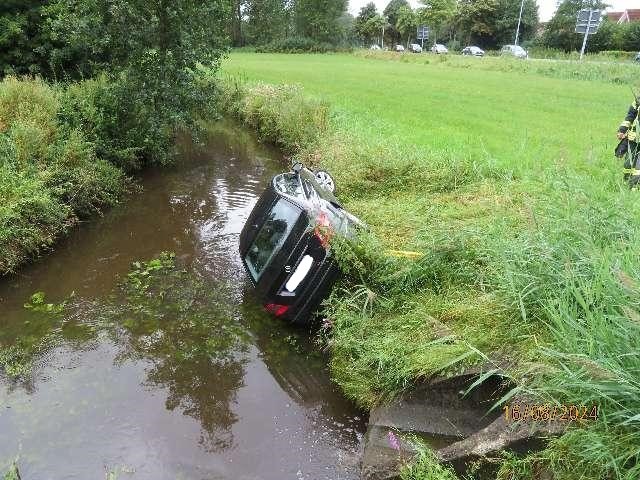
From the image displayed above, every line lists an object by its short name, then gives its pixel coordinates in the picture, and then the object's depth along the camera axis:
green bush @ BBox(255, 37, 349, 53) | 52.25
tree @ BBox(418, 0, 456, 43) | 55.62
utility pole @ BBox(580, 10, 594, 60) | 31.44
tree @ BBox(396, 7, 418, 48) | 61.09
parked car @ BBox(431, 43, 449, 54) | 51.63
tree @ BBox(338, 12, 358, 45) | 56.44
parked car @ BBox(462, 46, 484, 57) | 47.86
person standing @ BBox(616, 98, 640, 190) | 6.68
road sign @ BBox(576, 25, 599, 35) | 32.28
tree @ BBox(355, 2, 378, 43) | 69.31
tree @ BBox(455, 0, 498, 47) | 53.91
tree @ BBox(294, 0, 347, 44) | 54.97
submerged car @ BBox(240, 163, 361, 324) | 5.26
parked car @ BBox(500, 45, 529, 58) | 41.53
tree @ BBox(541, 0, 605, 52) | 45.94
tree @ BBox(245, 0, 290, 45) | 53.56
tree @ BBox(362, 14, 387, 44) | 66.18
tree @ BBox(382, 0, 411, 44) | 69.06
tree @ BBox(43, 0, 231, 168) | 11.06
